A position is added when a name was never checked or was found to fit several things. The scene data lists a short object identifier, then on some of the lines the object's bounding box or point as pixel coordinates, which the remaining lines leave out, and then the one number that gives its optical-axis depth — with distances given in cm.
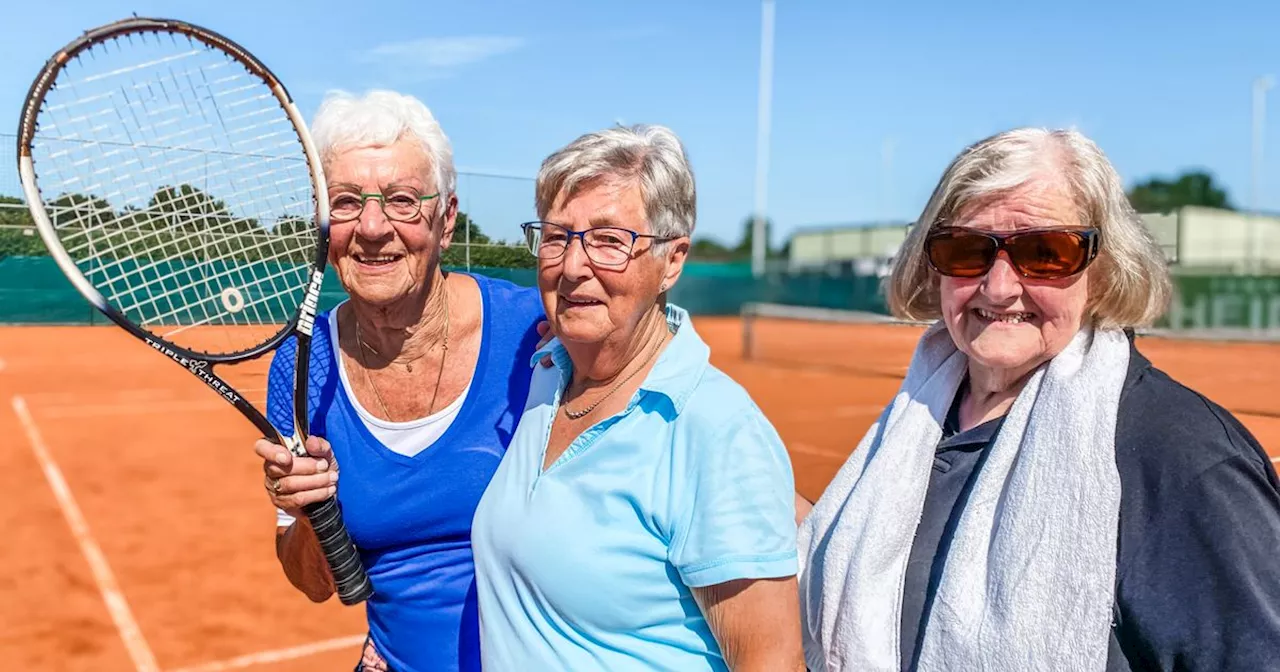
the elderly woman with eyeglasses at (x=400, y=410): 206
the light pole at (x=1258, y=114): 3550
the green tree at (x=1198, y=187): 6652
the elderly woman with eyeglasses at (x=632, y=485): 157
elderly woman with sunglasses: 146
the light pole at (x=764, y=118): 2966
